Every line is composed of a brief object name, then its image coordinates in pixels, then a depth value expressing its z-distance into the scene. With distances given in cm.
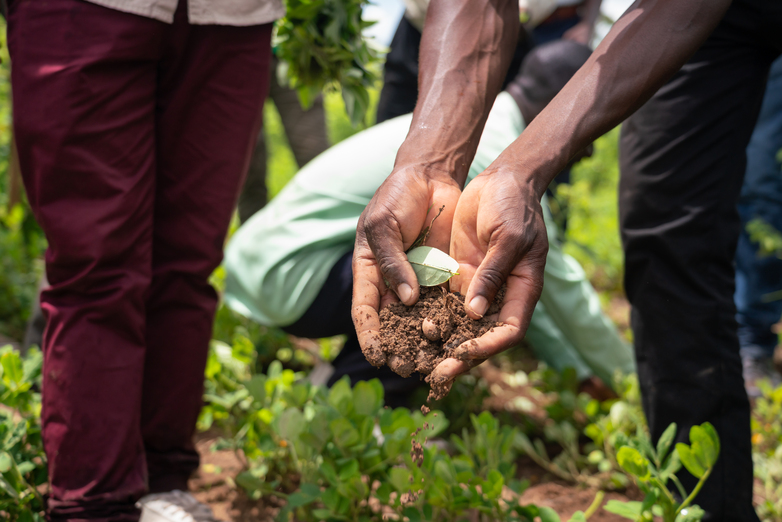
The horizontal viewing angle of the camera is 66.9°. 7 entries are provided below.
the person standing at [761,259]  229
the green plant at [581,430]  177
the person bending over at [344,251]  185
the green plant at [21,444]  120
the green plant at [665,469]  116
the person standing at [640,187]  92
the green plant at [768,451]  156
